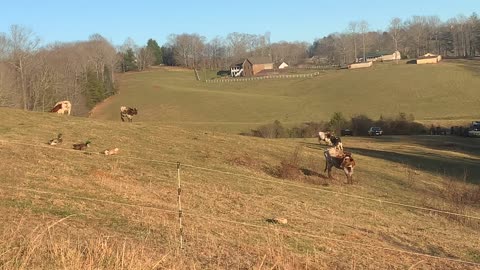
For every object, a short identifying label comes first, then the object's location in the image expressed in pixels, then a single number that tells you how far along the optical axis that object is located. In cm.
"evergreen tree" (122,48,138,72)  17866
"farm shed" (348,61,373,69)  15800
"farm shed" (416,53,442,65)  14808
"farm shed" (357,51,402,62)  18400
